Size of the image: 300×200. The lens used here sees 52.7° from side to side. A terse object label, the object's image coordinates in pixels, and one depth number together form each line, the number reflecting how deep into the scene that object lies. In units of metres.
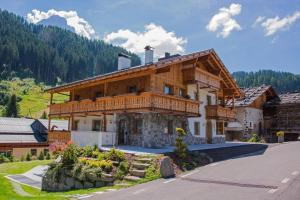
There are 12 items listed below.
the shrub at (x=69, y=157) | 15.83
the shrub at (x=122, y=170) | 14.25
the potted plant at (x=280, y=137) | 34.92
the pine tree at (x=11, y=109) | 69.75
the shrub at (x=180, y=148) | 16.38
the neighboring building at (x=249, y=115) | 40.47
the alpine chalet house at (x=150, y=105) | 21.01
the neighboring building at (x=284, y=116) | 42.22
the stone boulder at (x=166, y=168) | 13.73
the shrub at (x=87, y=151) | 18.06
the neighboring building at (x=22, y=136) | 32.34
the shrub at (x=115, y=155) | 15.89
